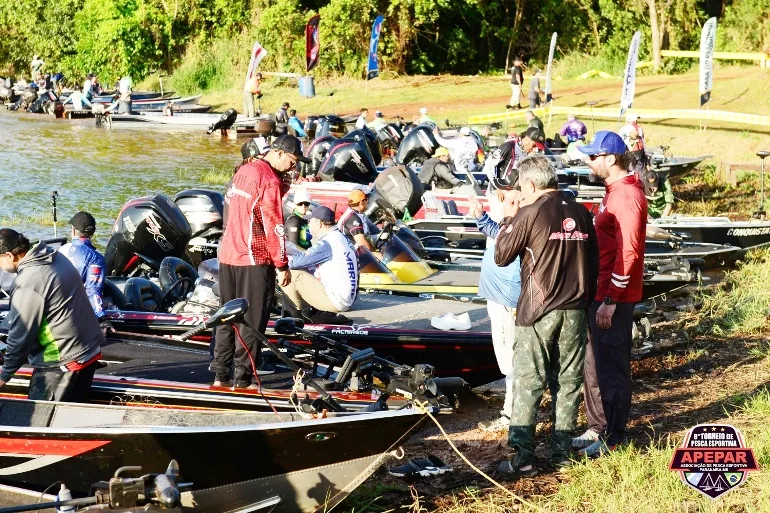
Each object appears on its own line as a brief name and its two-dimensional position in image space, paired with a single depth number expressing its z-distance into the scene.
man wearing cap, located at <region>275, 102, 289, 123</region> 29.95
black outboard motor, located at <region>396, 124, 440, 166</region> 20.23
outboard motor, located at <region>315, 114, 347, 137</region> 27.00
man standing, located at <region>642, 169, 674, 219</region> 16.09
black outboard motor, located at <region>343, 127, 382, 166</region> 21.14
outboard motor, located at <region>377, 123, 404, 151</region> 23.80
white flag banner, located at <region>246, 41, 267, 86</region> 33.72
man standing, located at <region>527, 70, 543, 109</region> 31.23
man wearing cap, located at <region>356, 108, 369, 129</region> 27.04
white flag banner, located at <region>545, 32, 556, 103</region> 31.02
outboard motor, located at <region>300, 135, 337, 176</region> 19.47
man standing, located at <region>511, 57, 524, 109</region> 33.04
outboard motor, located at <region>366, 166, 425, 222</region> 15.62
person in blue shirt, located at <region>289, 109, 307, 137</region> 28.09
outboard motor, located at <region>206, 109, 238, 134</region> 32.53
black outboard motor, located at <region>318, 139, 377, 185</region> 18.36
